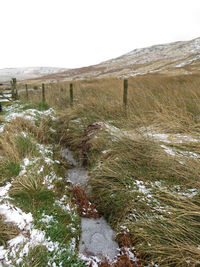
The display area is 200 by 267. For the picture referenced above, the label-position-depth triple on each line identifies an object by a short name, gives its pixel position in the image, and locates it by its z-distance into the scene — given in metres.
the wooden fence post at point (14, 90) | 9.16
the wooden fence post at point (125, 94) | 5.07
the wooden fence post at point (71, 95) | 6.85
